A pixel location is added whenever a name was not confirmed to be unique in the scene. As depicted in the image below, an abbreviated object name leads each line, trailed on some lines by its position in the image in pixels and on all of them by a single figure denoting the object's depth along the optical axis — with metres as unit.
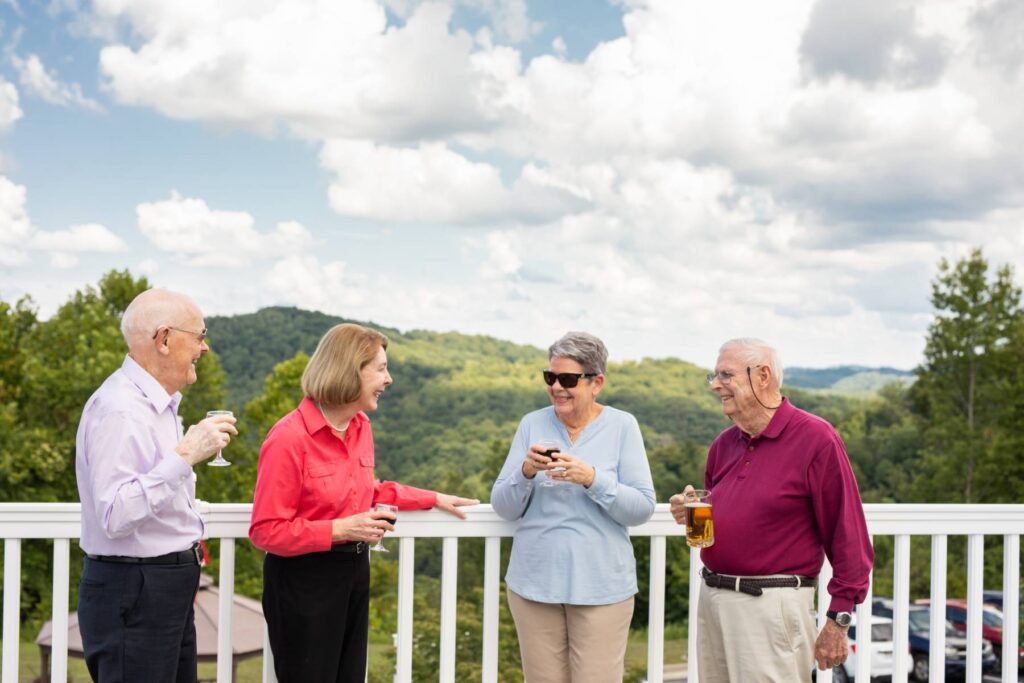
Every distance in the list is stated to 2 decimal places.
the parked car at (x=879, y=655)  25.73
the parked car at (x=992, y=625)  25.22
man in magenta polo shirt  2.88
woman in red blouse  2.74
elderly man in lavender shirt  2.47
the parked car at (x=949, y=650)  26.31
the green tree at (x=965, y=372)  36.28
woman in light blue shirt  3.06
